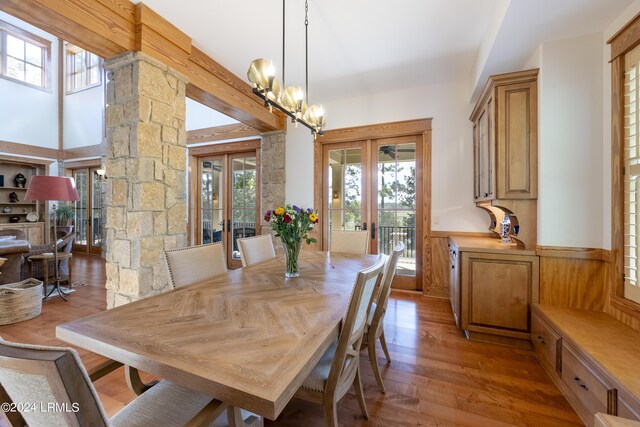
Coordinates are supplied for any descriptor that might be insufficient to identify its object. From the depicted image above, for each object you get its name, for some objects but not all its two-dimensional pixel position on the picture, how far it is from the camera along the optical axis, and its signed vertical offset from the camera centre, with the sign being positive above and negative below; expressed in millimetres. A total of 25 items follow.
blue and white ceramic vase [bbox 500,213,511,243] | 2825 -158
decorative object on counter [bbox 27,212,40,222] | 6486 -98
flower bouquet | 1895 -110
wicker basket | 2725 -947
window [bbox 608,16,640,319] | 1787 +299
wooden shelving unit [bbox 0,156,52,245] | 6230 +242
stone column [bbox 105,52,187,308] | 2213 +328
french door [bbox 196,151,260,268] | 4941 +259
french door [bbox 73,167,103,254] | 7082 +57
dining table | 782 -472
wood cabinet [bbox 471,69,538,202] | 2398 +732
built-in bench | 1306 -820
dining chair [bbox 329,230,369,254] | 3033 -321
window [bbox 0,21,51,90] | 6078 +3767
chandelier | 1742 +884
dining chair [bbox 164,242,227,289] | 1726 -353
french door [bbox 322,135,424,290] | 3893 +297
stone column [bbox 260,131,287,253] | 4469 +701
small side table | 3641 -695
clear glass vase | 1913 -312
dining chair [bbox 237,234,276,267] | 2361 -339
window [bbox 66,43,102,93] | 6906 +3786
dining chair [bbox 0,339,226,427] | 540 -374
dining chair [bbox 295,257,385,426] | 1166 -708
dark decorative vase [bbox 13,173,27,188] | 6426 +792
